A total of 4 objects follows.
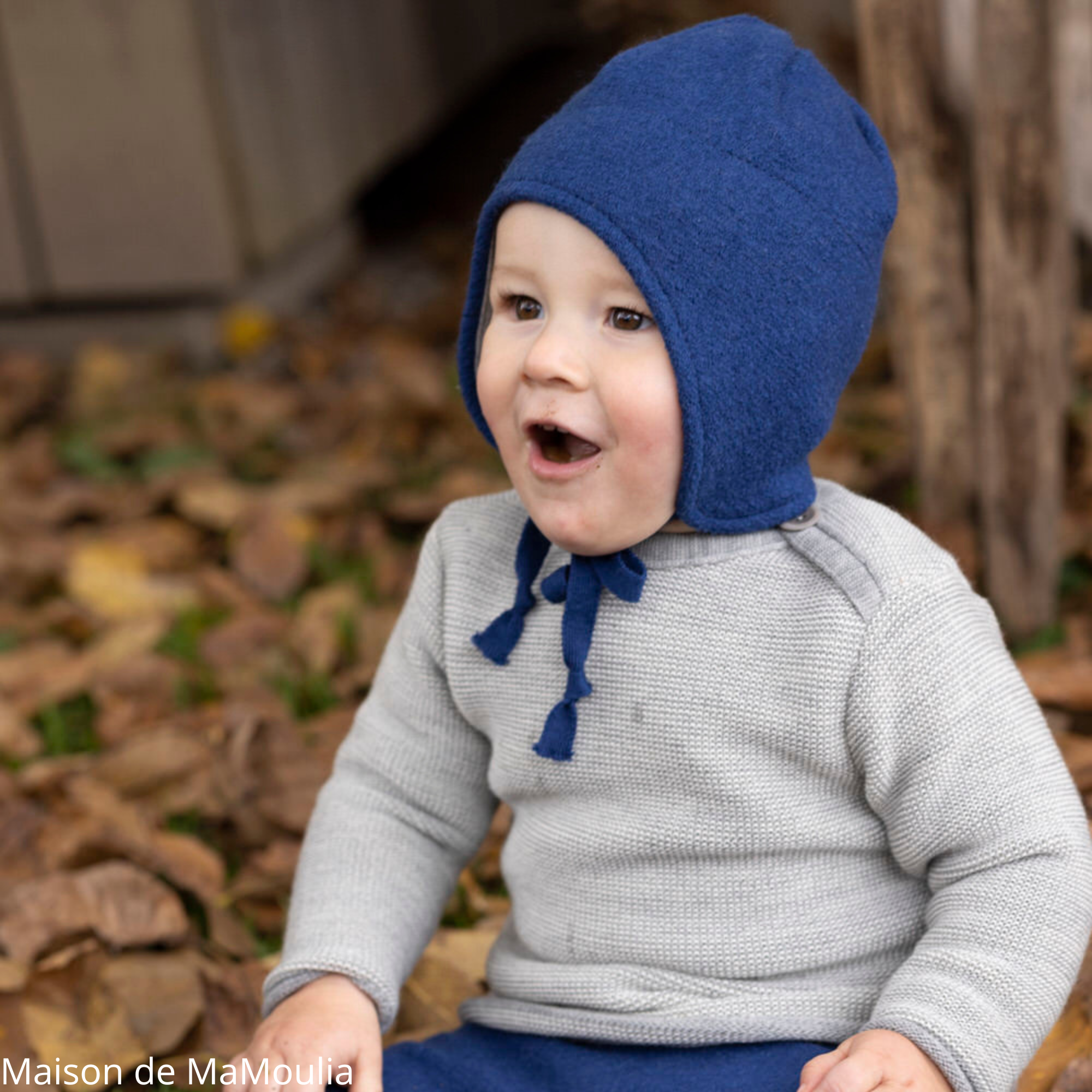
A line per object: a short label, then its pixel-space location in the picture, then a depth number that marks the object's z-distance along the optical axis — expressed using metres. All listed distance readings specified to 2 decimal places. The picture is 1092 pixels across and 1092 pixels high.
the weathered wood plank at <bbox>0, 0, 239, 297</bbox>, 4.02
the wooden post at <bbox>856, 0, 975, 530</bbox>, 2.35
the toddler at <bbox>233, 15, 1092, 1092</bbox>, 1.17
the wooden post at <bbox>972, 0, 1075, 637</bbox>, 2.09
